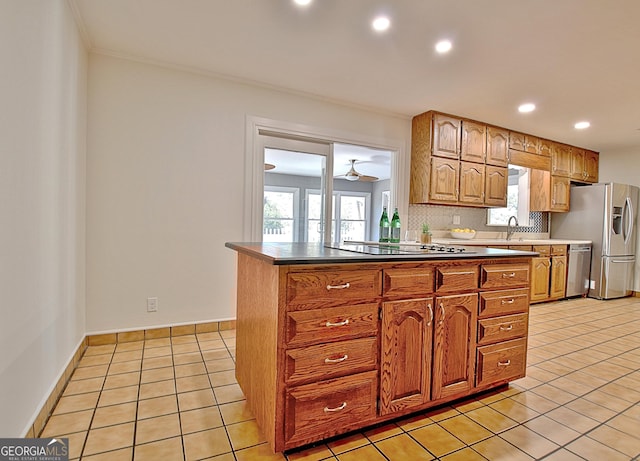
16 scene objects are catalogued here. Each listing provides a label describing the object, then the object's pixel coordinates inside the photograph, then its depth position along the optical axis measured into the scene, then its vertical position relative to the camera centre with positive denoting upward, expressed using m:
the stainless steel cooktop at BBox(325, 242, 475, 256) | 1.78 -0.14
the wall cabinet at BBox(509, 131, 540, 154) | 4.62 +1.20
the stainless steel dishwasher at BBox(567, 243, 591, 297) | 4.96 -0.59
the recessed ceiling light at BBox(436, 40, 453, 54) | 2.47 +1.34
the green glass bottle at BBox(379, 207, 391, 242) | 2.48 -0.03
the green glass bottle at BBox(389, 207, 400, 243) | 2.43 -0.03
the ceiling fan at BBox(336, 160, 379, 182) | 6.17 +0.89
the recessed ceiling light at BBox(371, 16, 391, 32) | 2.23 +1.35
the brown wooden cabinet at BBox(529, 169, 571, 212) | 5.08 +0.57
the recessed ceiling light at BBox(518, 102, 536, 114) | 3.63 +1.33
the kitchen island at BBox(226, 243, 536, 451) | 1.41 -0.51
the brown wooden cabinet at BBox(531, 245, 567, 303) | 4.57 -0.61
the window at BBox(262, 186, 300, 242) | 3.54 +0.09
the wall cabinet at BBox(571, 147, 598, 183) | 5.40 +1.06
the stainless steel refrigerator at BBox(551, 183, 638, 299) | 5.04 +0.00
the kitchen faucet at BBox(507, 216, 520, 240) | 5.00 +0.00
